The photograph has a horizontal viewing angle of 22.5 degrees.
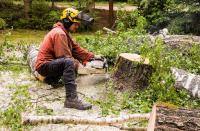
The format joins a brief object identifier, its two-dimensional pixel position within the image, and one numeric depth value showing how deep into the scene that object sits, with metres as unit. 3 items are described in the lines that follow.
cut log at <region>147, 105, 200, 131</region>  5.28
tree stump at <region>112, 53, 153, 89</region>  9.23
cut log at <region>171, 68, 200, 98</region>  8.50
